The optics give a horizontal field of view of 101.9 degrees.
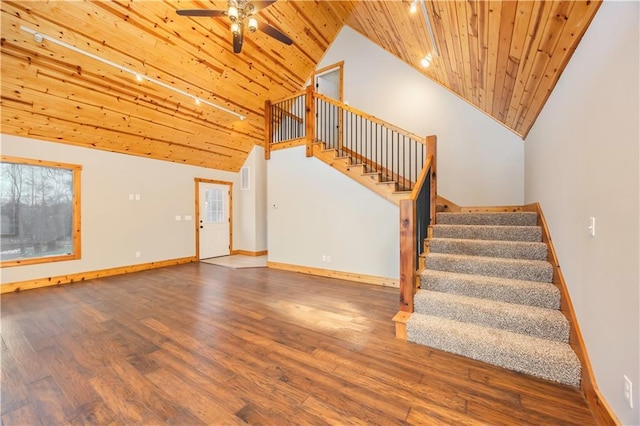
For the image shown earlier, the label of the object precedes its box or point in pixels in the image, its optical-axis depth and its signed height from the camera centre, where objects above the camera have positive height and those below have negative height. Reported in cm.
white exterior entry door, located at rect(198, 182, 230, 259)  676 -18
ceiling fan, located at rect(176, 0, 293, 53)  277 +222
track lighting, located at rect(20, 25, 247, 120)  305 +211
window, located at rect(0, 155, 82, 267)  411 +4
